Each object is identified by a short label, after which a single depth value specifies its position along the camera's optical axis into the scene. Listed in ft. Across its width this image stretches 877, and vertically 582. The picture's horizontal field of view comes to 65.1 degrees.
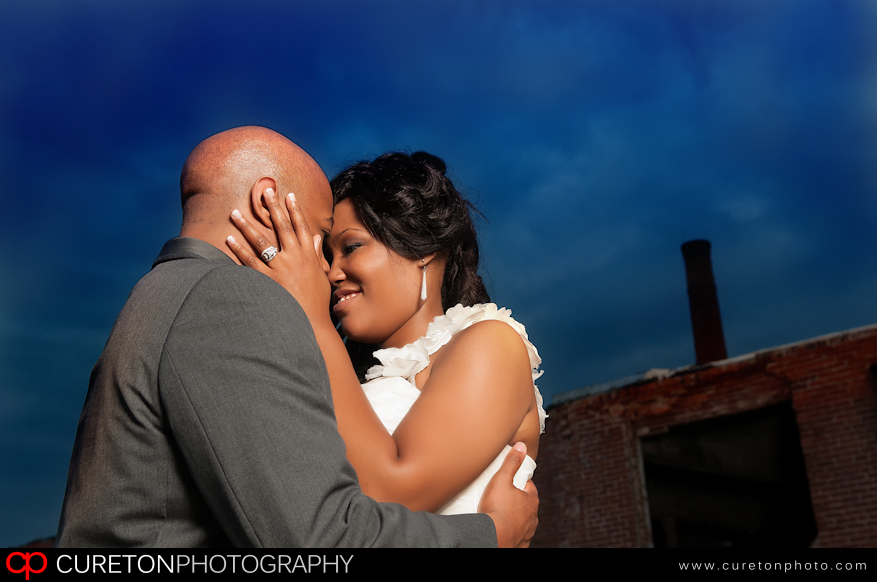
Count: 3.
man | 4.09
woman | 5.89
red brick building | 34.12
